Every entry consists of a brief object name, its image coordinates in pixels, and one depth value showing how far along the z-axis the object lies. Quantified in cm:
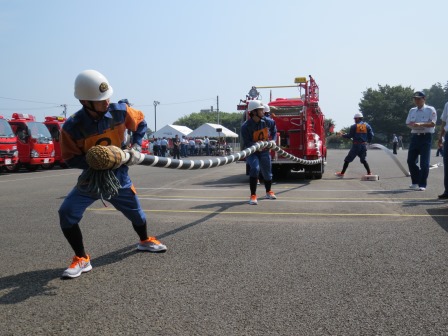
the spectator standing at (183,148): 3747
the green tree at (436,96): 11586
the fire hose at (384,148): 1026
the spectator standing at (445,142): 739
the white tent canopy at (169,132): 4328
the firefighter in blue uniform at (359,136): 1191
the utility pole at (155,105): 8350
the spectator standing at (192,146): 3990
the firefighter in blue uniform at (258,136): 771
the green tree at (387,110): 7575
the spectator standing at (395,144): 3150
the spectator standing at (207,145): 3973
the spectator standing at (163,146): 3262
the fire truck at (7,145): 1722
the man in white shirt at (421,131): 852
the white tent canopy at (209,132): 4225
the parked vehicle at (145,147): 2733
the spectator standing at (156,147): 3371
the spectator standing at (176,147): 3034
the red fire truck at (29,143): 1898
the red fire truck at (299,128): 1164
